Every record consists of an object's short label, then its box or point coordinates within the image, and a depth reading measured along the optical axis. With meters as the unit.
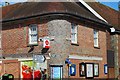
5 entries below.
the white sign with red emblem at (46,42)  17.40
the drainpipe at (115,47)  22.81
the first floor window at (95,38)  21.02
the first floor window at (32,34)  18.56
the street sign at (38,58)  13.86
